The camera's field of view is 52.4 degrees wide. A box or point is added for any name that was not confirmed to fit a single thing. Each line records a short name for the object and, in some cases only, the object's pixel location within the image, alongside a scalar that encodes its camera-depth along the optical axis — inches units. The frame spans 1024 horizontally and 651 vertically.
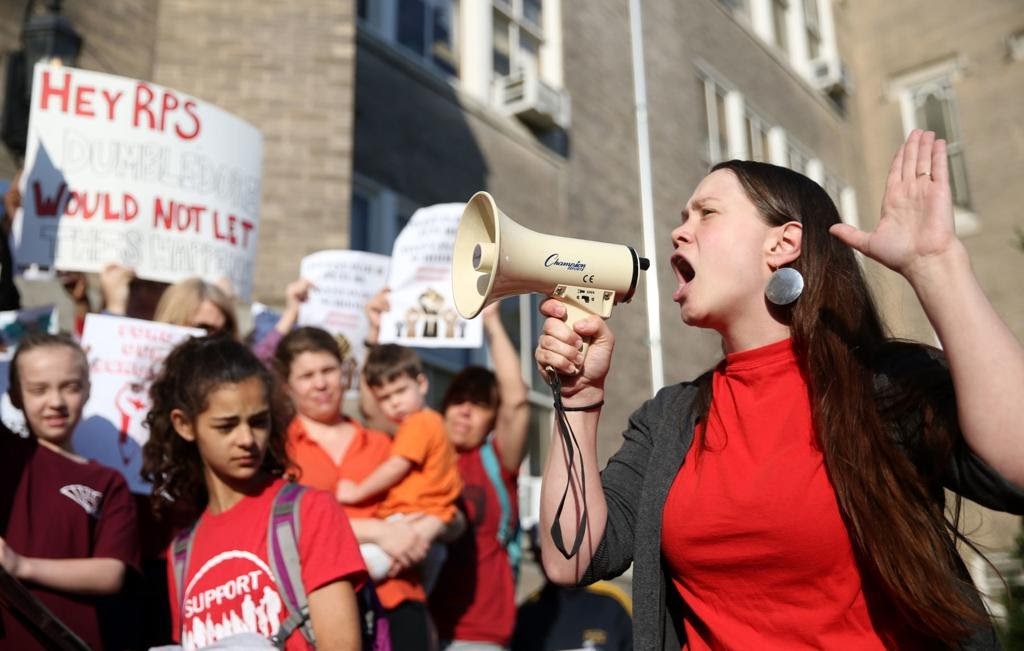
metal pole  232.2
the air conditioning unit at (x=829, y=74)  727.7
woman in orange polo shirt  148.0
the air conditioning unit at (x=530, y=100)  431.5
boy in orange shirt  154.9
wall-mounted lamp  253.4
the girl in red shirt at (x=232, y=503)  103.9
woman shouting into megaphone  67.3
